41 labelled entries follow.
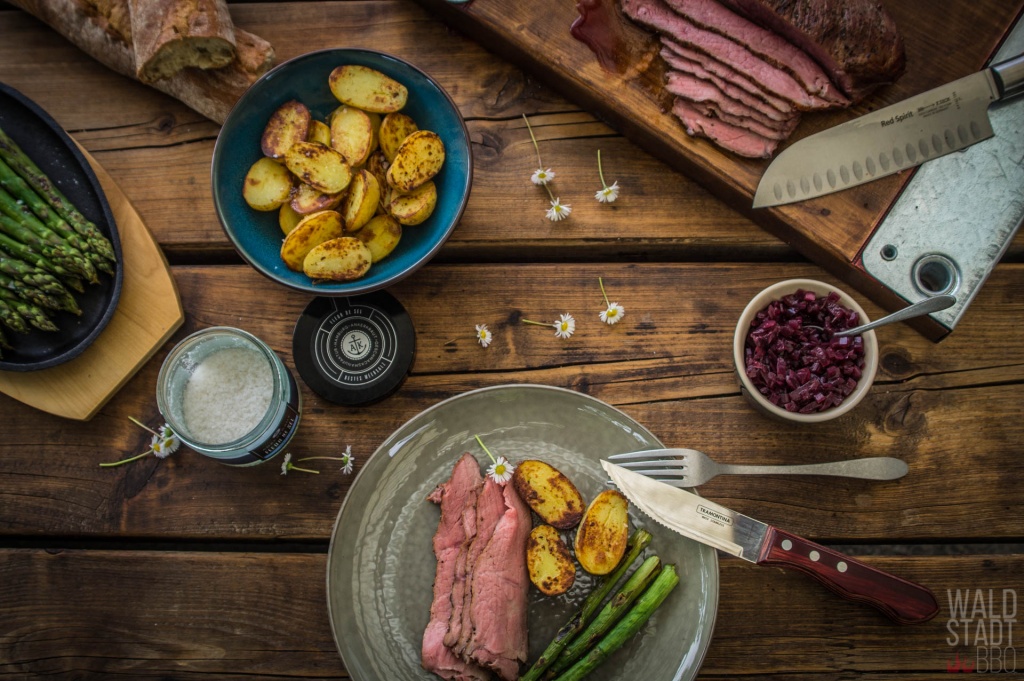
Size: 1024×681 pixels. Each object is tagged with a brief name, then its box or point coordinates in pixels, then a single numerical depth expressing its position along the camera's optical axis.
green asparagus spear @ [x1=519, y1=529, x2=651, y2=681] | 0.66
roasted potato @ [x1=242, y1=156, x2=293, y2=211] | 0.69
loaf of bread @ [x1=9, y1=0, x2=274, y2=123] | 0.72
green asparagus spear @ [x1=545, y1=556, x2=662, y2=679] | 0.66
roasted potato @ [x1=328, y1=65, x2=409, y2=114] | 0.69
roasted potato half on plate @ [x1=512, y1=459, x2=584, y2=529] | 0.67
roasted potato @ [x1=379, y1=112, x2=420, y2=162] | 0.70
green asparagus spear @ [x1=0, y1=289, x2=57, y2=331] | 0.69
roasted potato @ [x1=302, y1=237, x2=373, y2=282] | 0.66
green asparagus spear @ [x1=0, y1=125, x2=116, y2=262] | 0.70
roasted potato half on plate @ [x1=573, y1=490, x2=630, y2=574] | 0.66
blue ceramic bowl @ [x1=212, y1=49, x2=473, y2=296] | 0.68
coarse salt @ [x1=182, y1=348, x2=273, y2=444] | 0.68
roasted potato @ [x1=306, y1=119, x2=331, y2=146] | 0.71
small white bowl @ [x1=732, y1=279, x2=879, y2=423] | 0.66
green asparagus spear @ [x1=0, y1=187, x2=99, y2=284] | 0.69
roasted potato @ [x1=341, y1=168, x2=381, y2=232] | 0.68
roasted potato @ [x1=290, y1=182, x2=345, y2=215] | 0.68
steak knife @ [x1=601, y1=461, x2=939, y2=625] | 0.65
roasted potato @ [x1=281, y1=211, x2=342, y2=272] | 0.67
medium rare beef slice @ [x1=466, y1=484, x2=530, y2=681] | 0.65
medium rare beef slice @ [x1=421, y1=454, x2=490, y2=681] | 0.66
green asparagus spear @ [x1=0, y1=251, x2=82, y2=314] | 0.68
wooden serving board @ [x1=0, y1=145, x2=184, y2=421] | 0.72
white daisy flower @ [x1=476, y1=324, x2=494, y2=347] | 0.73
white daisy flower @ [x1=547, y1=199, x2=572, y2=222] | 0.74
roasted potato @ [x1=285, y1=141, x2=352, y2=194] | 0.68
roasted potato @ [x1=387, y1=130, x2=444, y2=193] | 0.68
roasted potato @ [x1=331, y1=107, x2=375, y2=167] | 0.69
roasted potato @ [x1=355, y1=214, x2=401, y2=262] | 0.69
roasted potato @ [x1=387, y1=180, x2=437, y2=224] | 0.69
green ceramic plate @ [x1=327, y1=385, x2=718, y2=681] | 0.67
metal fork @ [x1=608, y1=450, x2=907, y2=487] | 0.67
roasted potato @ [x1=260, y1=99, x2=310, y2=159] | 0.69
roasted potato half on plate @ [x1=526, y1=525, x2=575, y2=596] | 0.66
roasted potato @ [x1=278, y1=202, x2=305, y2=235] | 0.70
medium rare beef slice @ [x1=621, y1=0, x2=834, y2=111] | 0.70
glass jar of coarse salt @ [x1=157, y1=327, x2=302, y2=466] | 0.67
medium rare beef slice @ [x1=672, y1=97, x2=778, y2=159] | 0.70
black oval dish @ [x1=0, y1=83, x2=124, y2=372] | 0.71
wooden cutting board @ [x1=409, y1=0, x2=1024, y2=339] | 0.71
